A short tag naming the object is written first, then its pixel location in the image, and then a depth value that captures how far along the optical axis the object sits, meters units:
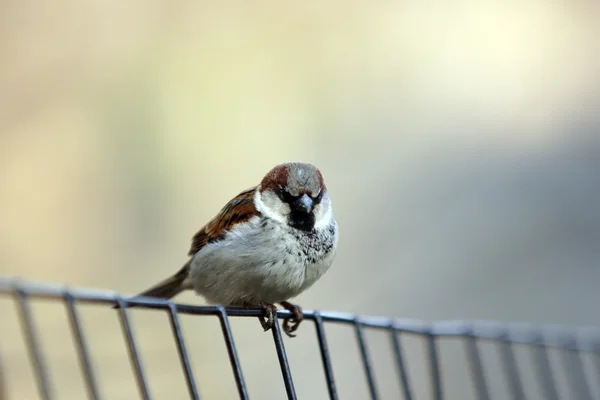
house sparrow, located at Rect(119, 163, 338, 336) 3.27
